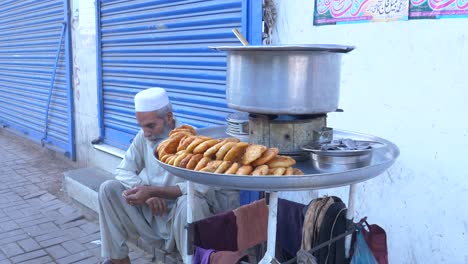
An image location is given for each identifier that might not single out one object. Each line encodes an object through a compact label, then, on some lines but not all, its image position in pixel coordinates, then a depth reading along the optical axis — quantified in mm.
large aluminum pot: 1771
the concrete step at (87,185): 4547
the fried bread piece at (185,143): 2025
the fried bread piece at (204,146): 1914
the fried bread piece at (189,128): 2377
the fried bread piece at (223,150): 1849
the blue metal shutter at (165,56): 3928
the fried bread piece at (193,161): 1833
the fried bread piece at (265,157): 1773
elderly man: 2908
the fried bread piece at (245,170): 1722
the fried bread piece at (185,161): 1849
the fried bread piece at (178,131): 2258
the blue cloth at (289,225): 2480
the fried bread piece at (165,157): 1972
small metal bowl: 1775
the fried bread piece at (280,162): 1768
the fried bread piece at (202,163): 1799
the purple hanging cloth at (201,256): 2139
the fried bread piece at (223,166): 1754
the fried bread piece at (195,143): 1954
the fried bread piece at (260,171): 1694
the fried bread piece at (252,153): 1775
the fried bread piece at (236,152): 1825
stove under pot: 1949
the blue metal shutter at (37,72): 6562
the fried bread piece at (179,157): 1857
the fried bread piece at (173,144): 2086
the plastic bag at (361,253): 2217
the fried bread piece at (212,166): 1762
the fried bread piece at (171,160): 1885
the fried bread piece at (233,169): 1742
